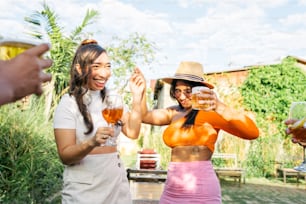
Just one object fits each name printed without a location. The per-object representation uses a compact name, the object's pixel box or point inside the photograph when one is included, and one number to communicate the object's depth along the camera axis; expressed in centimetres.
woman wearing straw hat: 179
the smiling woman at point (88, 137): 139
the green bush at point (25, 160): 325
